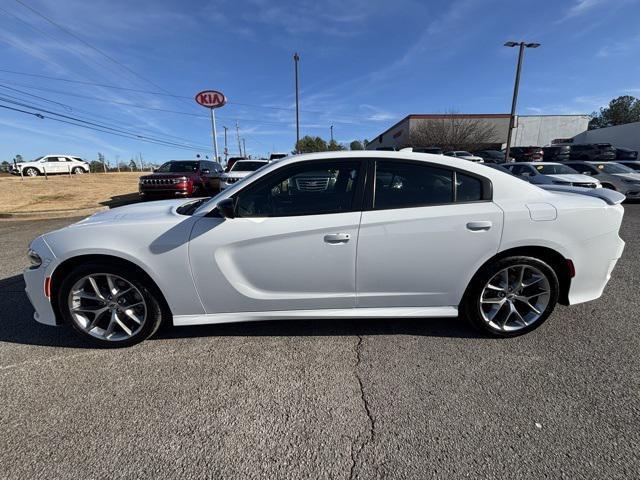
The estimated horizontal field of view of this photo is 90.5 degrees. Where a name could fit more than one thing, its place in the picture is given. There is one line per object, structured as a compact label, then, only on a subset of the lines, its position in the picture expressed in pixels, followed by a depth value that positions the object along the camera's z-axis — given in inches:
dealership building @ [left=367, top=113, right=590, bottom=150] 1660.9
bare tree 1481.3
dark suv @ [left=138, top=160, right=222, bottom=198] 424.8
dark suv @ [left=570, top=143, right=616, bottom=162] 918.4
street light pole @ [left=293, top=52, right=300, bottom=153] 1127.1
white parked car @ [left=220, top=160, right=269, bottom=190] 437.3
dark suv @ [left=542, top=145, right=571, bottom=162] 1002.2
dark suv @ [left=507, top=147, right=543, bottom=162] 1006.4
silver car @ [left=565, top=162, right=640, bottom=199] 427.2
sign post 888.9
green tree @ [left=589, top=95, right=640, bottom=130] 2524.6
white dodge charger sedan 97.0
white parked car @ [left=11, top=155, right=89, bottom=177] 987.9
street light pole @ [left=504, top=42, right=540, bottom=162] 754.2
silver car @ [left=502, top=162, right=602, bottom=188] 384.5
